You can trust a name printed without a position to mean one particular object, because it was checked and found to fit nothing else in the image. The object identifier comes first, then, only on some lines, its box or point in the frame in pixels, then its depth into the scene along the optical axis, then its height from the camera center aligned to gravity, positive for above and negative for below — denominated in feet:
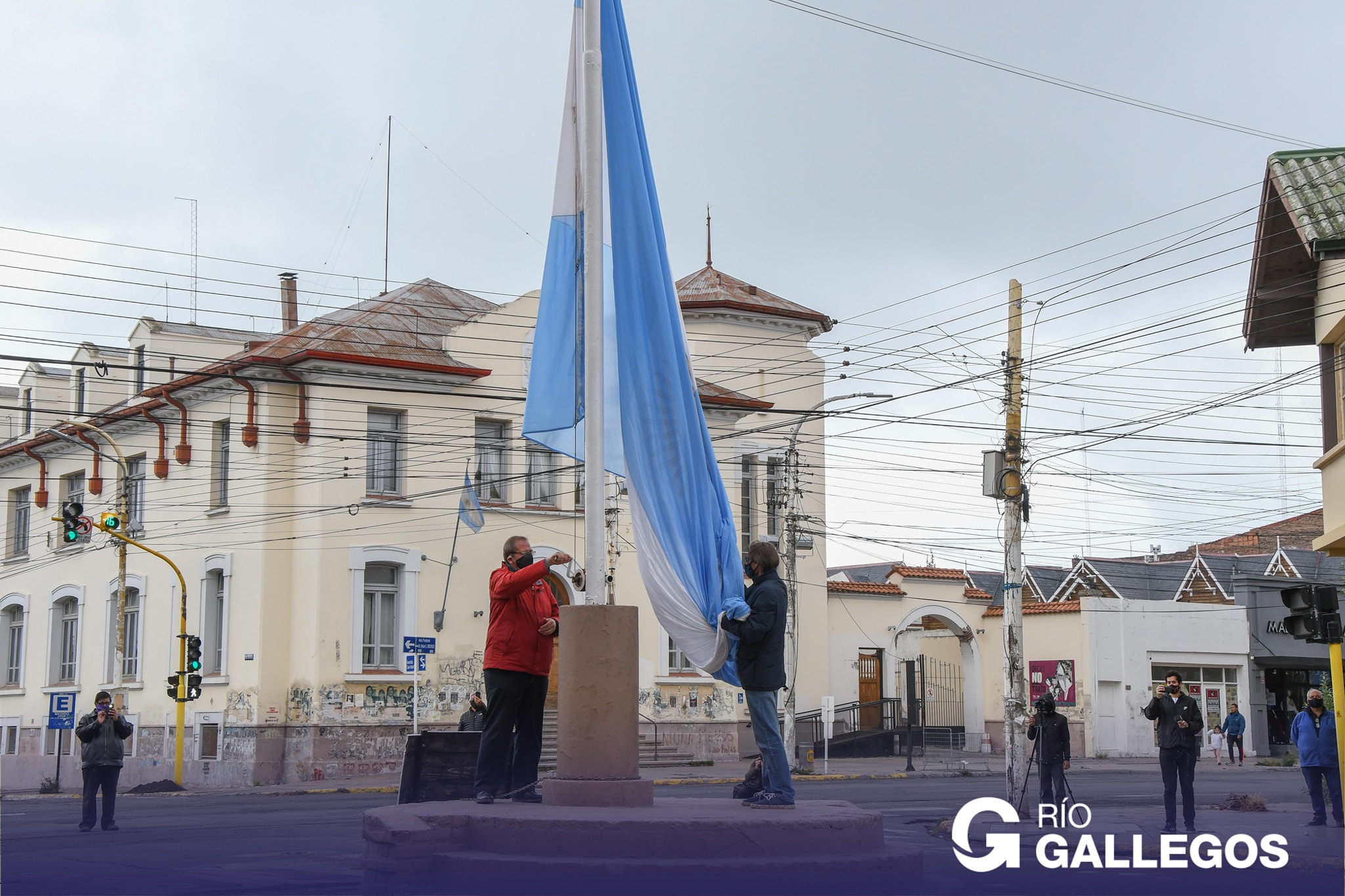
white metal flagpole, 31.86 +7.24
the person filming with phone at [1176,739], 52.29 -4.60
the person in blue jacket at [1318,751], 57.16 -5.55
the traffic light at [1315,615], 50.65 +0.05
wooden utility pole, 65.21 +1.88
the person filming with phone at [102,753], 53.16 -5.02
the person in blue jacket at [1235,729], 138.62 -11.06
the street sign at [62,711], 102.37 -6.60
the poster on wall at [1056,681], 142.92 -6.44
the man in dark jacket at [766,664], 30.76 -0.98
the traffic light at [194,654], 98.37 -2.17
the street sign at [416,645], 97.86 -1.65
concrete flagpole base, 30.53 -2.07
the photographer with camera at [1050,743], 60.54 -5.43
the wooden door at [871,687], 138.82 -6.80
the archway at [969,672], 146.20 -5.76
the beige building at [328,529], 102.63 +7.22
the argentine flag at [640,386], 33.78 +5.90
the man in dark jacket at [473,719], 73.05 -5.27
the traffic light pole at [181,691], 98.53 -4.76
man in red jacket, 32.71 -1.08
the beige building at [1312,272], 60.39 +16.06
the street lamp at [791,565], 99.50 +4.00
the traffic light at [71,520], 93.15 +6.91
